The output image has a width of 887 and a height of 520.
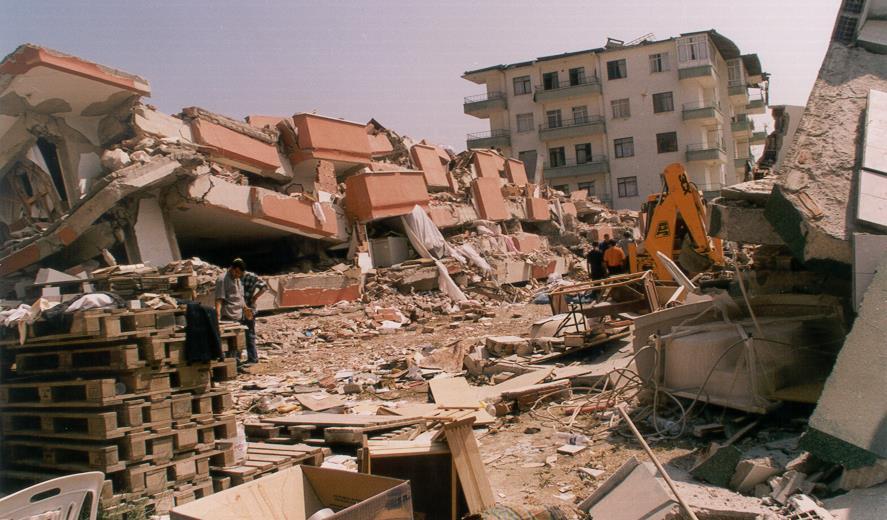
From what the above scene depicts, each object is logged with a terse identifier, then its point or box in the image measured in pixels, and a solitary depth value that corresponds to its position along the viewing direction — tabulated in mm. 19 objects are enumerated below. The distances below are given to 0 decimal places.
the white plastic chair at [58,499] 3031
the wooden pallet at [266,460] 5418
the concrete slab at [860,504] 4008
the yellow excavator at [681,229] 10922
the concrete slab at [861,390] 4250
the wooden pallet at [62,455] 4879
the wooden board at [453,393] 7638
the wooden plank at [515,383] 8383
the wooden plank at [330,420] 6820
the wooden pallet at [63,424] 4898
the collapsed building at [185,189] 12773
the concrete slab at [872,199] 5516
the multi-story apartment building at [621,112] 44688
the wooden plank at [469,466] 4309
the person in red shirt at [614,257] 13336
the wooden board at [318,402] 8031
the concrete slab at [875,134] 5895
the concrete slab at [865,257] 5227
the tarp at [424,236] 19109
